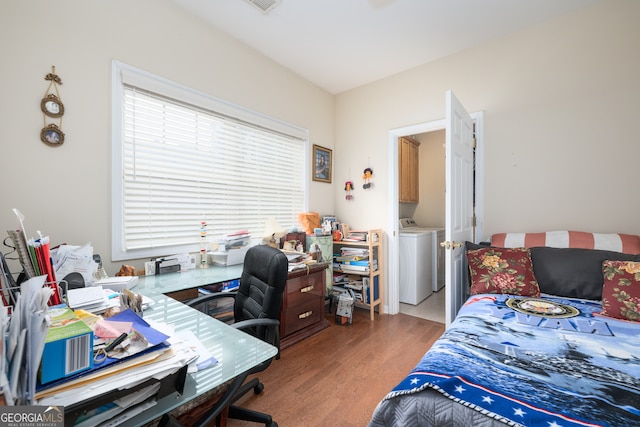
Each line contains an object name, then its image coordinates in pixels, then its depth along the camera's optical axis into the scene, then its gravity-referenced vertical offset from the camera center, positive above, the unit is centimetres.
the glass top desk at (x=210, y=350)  63 -43
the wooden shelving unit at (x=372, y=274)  299 -67
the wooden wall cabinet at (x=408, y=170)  404 +71
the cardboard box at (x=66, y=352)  53 -28
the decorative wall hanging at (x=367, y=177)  329 +46
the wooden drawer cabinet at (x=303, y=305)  234 -83
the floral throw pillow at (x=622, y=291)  144 -43
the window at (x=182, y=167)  188 +41
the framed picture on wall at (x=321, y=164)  336 +66
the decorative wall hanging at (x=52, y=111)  156 +61
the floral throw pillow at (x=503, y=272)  185 -41
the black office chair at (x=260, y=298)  141 -47
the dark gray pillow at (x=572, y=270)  174 -38
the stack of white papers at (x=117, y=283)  146 -37
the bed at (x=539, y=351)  82 -57
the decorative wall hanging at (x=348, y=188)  347 +34
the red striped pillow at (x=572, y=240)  186 -20
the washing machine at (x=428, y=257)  345 -57
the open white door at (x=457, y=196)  199 +15
